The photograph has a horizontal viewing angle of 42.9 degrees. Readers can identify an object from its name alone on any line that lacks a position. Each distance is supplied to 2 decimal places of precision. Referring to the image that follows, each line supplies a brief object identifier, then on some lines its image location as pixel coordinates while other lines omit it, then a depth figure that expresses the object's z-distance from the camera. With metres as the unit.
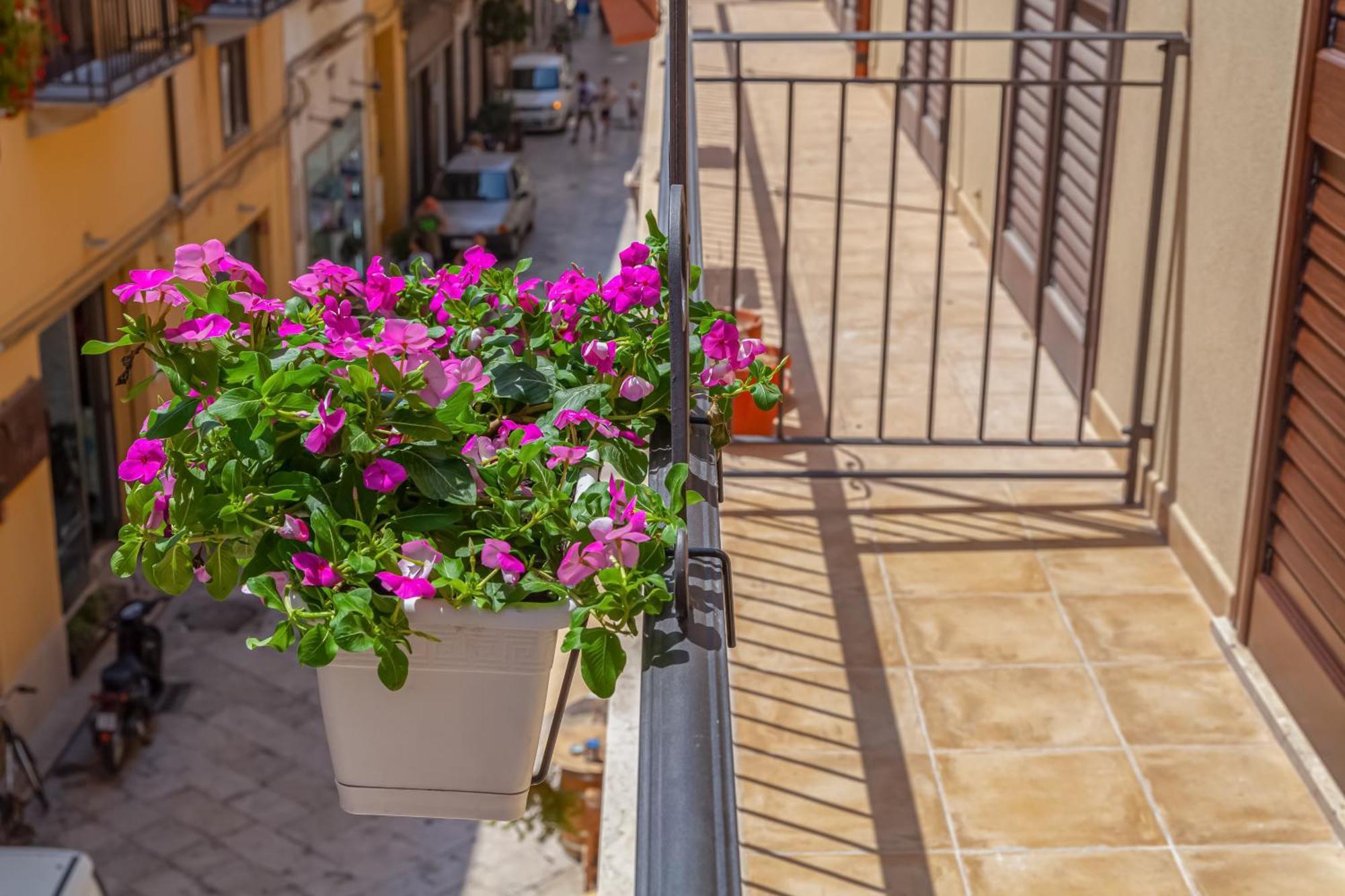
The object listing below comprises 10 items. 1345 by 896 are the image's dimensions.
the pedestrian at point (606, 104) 27.52
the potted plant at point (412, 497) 1.49
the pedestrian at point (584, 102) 27.84
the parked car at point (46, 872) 6.23
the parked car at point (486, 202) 20.19
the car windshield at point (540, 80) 28.38
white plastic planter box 1.64
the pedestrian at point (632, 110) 28.75
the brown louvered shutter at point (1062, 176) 5.79
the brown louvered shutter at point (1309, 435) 3.54
